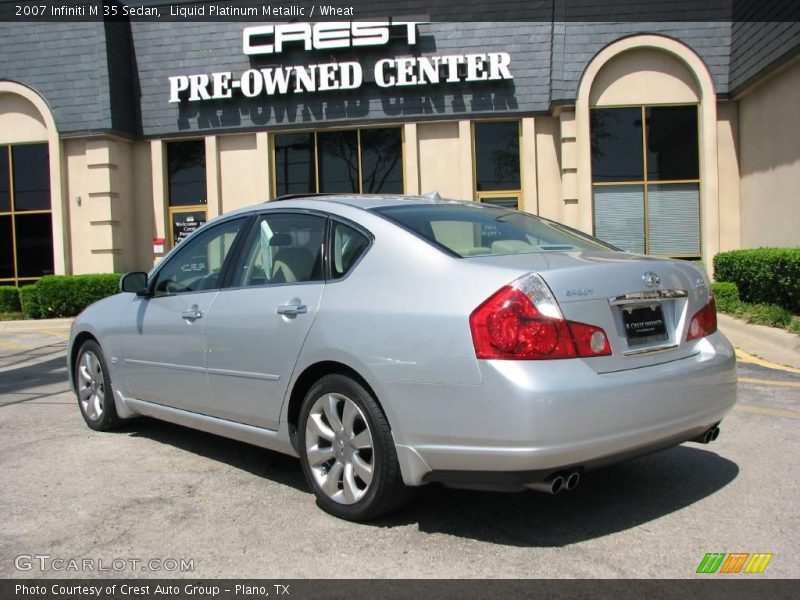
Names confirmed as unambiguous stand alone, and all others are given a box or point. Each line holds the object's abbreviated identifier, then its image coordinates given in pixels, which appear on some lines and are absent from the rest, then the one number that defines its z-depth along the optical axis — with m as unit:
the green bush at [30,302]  15.71
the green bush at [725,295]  11.95
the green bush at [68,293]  15.66
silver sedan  3.12
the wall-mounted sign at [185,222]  17.20
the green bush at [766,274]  10.27
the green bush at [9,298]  16.16
